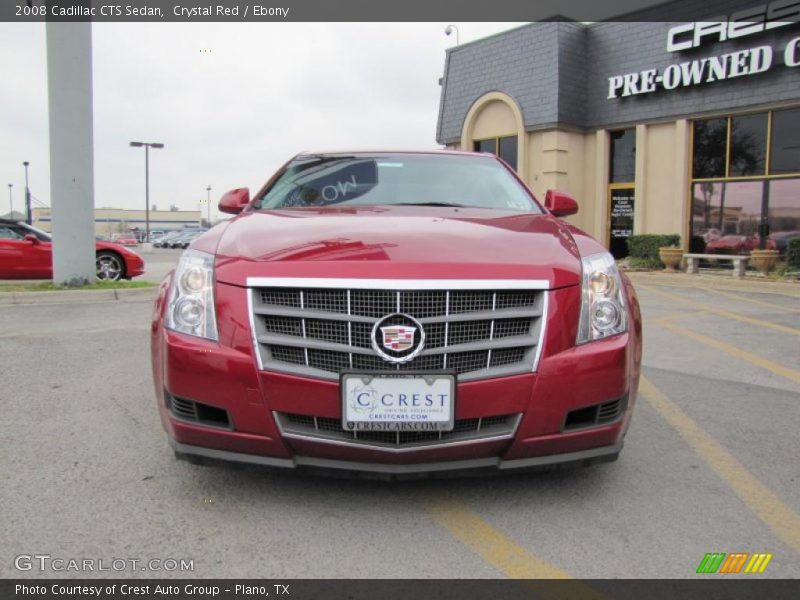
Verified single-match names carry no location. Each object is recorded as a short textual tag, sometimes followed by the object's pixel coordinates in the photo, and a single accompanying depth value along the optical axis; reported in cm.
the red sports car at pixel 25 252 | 1138
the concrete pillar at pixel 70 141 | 923
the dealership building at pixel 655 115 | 1470
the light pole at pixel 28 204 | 5216
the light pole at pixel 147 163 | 3944
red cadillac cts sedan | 245
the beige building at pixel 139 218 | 10106
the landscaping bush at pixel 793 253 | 1355
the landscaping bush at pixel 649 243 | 1617
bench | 1375
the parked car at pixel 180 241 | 5118
